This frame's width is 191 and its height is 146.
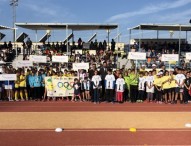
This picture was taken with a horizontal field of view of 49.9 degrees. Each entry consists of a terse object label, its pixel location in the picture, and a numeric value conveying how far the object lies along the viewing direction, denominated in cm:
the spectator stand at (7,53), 1607
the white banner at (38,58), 1091
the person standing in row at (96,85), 982
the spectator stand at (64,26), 1598
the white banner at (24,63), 1066
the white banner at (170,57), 1133
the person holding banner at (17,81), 1009
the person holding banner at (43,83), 1041
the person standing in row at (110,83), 984
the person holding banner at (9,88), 1015
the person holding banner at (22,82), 1011
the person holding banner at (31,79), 1017
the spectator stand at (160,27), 1629
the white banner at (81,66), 1094
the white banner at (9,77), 994
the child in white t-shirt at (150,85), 993
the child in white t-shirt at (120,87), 975
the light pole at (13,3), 3015
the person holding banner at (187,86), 988
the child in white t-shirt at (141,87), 996
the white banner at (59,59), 1165
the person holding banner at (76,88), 1026
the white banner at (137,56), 1097
